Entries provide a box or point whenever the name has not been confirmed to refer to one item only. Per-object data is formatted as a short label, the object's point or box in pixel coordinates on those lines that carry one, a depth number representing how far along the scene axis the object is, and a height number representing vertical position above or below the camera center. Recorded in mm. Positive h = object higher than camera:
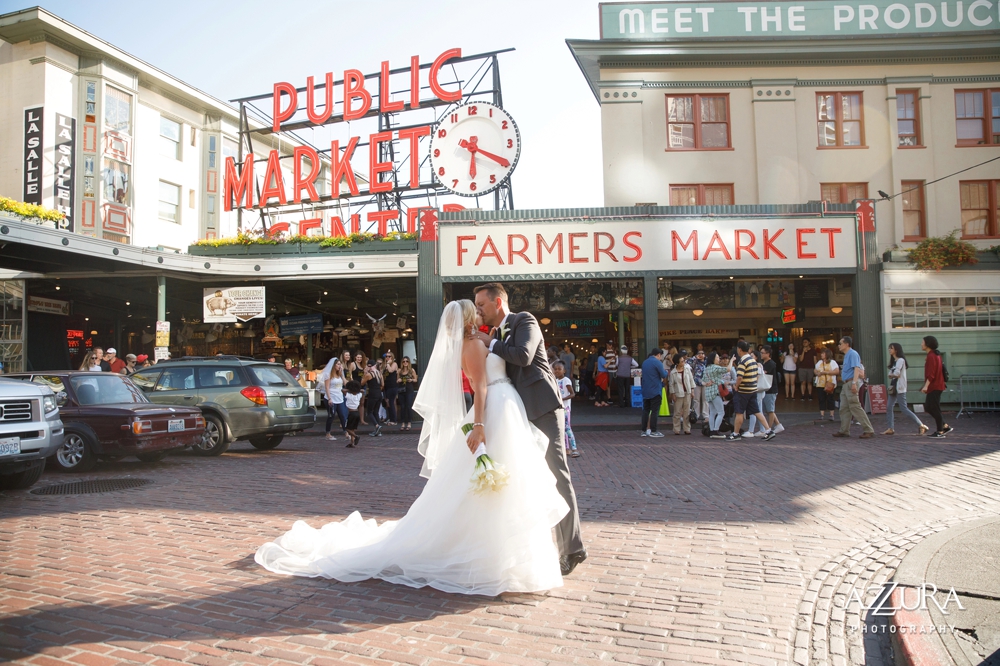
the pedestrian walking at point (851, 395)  12828 -710
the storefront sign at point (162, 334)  17688 +855
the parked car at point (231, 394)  12016 -476
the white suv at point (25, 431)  7719 -683
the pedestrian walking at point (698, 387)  15552 -619
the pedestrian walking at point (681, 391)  14359 -649
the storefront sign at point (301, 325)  22656 +1329
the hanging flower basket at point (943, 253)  18234 +2654
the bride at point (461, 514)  4441 -982
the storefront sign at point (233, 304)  19297 +1726
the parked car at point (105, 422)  9586 -747
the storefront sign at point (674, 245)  18781 +3056
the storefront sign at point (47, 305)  20719 +1950
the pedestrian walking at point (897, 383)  13055 -507
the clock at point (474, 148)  21266 +6527
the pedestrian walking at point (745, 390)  13125 -592
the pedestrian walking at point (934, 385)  12719 -535
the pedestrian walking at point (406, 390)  16525 -647
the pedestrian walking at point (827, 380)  15109 -500
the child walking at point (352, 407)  13391 -832
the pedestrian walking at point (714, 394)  14047 -699
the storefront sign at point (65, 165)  27812 +8095
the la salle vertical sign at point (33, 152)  27094 +8398
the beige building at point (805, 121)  21141 +7184
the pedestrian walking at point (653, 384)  14086 -481
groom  4797 -266
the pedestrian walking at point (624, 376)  19688 -439
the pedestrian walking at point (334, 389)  13695 -471
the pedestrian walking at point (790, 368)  22328 -328
